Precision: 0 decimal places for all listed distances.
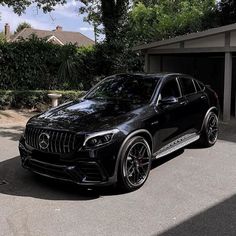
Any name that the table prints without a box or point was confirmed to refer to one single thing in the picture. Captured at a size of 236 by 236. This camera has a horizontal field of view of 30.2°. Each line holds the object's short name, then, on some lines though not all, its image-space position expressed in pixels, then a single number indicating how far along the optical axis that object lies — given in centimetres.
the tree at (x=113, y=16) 1853
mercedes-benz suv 572
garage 1239
